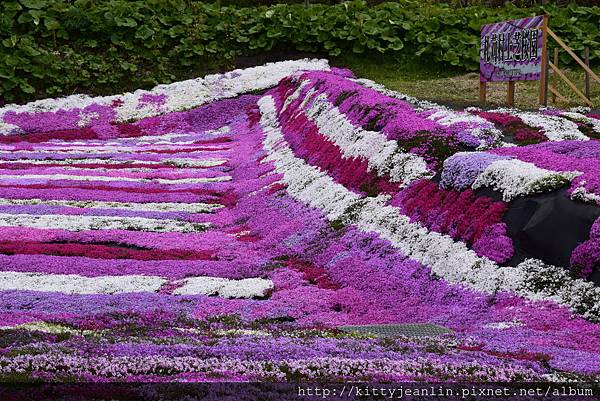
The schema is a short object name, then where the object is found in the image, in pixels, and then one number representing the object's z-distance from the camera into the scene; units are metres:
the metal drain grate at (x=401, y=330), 9.93
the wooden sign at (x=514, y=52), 24.23
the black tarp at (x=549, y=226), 10.98
